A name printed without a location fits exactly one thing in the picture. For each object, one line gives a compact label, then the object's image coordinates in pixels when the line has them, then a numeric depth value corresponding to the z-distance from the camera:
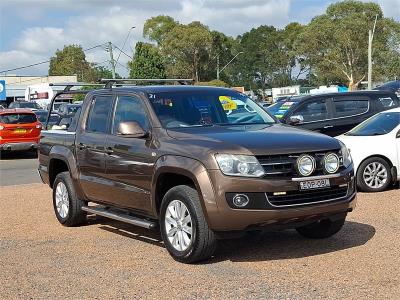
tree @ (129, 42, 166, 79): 57.88
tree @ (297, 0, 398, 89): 59.88
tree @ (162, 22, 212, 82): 67.50
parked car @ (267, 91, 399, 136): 13.35
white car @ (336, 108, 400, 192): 10.35
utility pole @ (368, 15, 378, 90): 42.63
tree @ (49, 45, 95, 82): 102.04
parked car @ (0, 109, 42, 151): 20.10
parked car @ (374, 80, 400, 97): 28.72
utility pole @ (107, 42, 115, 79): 46.83
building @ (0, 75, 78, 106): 72.89
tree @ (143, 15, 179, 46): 79.91
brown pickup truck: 5.73
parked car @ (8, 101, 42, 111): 37.69
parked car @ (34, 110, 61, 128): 25.41
